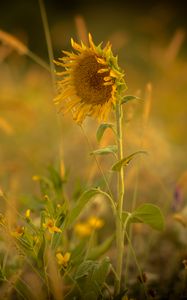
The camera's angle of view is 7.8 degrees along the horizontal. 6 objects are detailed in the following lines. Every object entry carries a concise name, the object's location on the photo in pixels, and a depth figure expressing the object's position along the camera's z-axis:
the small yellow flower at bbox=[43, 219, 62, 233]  1.96
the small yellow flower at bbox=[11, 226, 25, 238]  1.97
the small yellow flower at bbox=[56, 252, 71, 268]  1.98
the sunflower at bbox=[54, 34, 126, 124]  1.97
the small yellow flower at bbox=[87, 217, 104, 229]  2.34
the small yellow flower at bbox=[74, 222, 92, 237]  2.31
